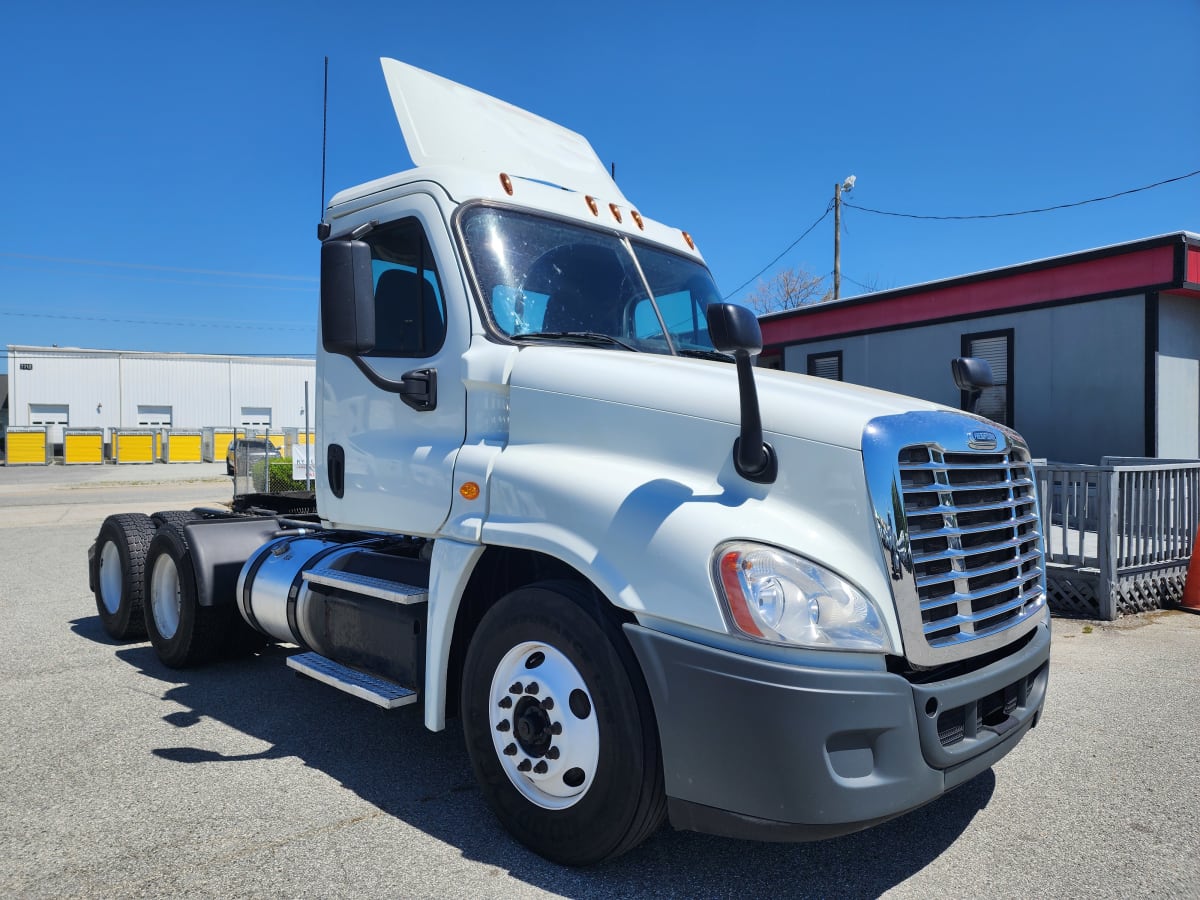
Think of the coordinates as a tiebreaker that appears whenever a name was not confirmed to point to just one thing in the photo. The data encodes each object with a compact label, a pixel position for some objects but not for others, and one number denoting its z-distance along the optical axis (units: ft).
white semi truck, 8.37
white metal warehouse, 169.07
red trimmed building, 39.50
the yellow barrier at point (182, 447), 140.26
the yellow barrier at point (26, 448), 130.93
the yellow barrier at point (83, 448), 134.51
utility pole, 90.27
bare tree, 145.59
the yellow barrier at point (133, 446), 137.18
